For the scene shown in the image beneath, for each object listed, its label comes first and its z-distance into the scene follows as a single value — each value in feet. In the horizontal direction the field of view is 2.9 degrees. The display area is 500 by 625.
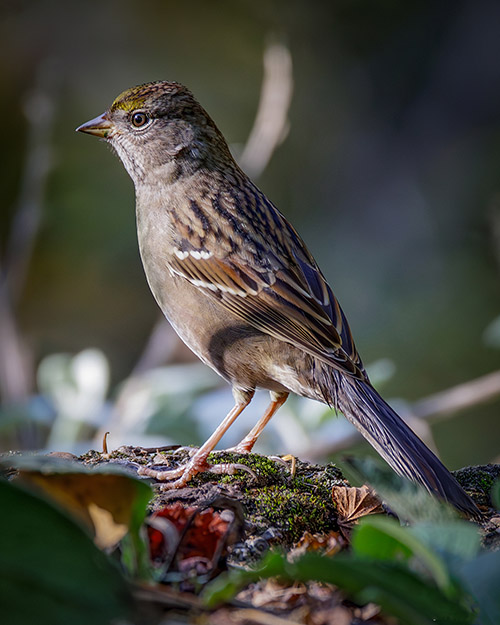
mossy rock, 9.04
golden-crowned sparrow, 9.72
